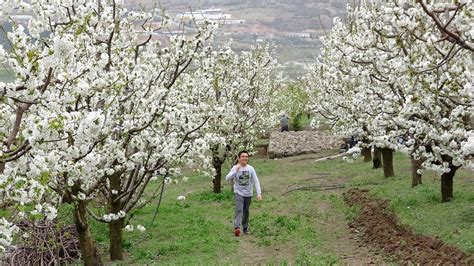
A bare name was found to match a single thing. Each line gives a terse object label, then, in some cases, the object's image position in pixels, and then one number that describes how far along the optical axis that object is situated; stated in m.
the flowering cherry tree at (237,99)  19.83
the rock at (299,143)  35.09
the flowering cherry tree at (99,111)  5.82
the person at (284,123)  45.31
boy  14.34
